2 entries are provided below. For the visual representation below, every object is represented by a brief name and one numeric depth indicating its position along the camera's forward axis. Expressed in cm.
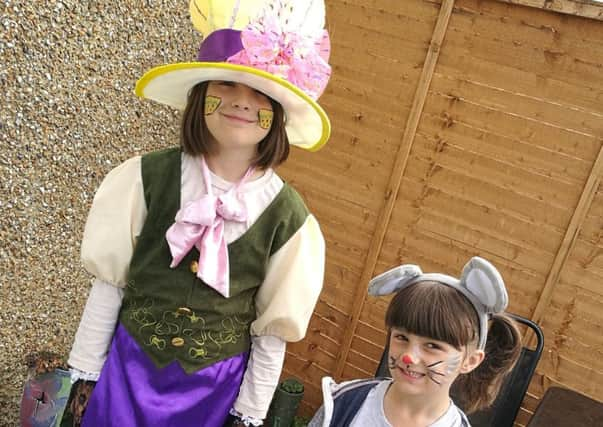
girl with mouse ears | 105
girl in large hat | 109
